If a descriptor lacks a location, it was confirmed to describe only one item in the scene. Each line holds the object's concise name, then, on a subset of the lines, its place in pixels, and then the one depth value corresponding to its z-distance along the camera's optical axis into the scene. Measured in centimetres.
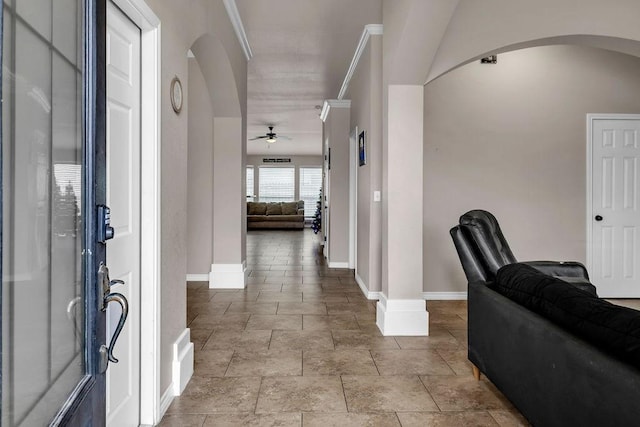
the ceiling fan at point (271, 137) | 967
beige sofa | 1335
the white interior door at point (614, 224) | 453
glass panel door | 61
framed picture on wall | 483
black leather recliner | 248
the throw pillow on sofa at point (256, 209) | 1359
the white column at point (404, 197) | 338
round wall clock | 222
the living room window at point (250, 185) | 1508
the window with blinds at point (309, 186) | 1540
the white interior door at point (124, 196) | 168
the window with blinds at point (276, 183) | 1529
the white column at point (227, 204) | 490
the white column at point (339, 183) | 657
